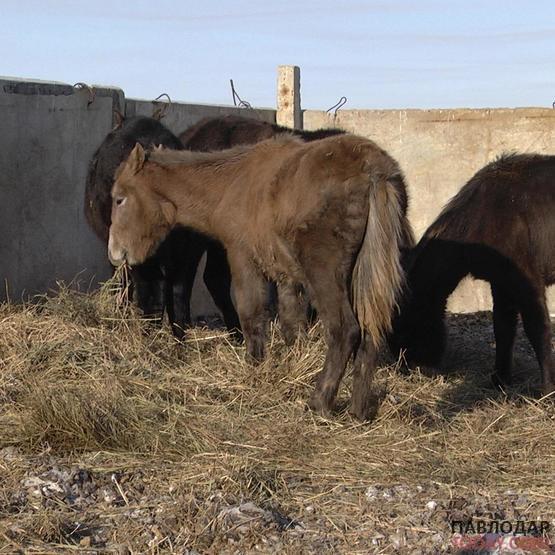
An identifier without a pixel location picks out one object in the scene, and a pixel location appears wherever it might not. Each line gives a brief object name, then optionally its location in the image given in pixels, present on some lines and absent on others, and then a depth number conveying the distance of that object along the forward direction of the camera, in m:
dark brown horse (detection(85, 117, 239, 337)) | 8.30
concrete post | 11.88
